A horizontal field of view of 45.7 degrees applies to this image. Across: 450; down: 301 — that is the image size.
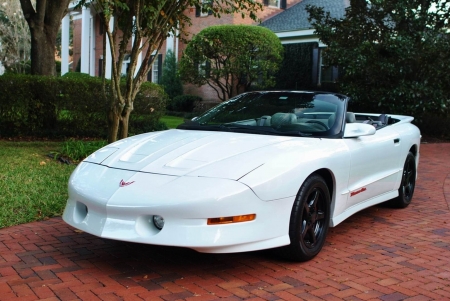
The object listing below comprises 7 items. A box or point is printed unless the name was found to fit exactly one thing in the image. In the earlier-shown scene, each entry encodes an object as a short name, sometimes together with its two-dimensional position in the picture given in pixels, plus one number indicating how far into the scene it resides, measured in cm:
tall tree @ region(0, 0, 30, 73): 3242
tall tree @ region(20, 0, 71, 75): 1186
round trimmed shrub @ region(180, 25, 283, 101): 1798
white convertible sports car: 362
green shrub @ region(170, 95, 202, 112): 2361
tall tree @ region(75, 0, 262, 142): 795
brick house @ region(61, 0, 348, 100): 2211
